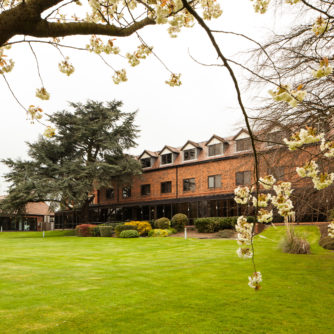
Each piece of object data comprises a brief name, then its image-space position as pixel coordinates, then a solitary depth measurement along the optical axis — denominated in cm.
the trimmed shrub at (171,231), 2780
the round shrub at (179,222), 2983
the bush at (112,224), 3288
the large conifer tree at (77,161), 3017
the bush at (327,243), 1427
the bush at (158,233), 2653
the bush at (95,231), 3131
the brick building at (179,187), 3036
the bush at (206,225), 2669
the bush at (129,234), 2685
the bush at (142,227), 2864
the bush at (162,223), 2945
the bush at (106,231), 3055
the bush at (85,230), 3194
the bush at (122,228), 2856
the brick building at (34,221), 5320
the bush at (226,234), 2389
